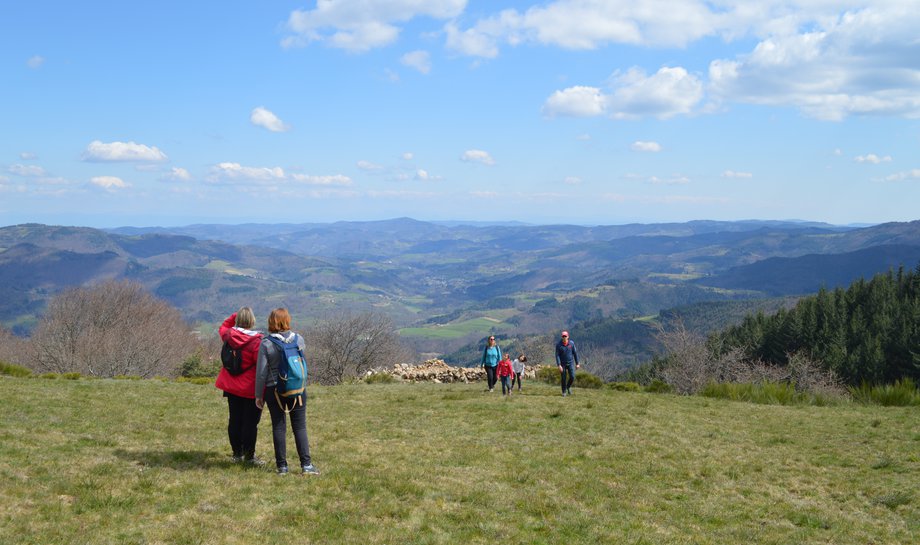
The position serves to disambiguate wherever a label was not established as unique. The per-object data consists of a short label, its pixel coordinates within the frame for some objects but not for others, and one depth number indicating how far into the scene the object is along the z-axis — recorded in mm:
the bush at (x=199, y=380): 23797
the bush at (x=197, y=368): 37250
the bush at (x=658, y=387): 24928
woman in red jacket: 8562
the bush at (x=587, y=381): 25516
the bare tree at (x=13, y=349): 54369
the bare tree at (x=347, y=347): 41750
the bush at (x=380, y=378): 28359
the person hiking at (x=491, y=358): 20609
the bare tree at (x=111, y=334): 46531
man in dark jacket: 19078
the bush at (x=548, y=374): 28031
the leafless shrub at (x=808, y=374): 39097
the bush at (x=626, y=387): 25312
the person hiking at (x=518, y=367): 21052
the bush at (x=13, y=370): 21672
